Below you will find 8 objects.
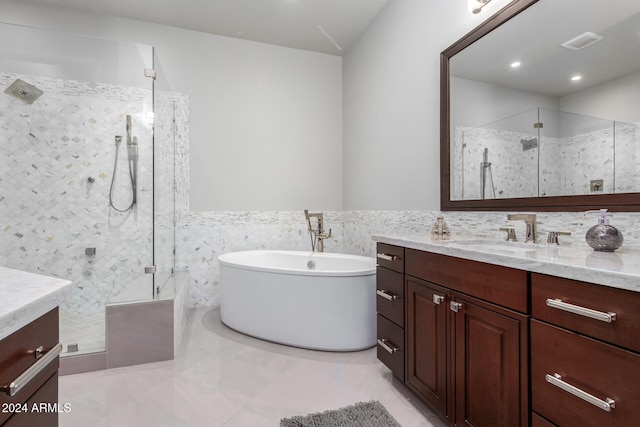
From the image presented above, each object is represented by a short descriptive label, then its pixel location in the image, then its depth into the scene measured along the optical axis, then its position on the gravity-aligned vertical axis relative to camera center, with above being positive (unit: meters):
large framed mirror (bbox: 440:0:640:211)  1.29 +0.50
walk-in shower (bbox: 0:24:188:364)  2.62 +0.40
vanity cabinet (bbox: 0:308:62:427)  0.57 -0.32
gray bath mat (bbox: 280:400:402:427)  1.52 -1.00
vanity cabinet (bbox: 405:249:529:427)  1.09 -0.52
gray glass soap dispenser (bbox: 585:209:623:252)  1.19 -0.10
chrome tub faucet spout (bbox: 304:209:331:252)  3.33 -0.21
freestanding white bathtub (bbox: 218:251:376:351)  2.32 -0.71
